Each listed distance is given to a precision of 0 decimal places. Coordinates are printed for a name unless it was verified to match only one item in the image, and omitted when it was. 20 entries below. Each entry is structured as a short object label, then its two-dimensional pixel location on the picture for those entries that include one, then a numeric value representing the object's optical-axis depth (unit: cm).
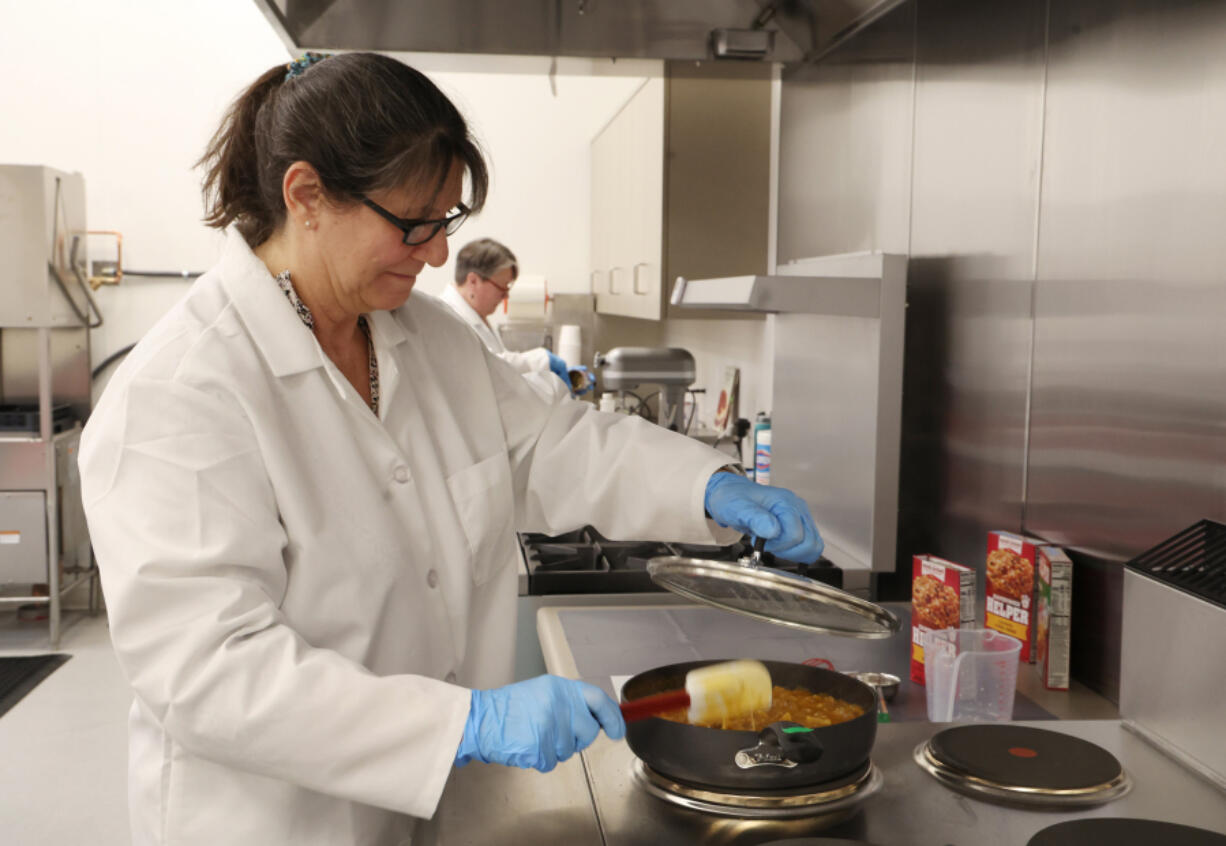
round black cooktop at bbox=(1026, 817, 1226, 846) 86
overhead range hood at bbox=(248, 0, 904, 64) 181
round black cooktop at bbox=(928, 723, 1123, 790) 100
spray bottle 266
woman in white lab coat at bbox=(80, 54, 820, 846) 93
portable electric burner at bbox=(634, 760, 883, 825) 95
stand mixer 332
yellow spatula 104
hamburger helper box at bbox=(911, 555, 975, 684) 146
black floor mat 362
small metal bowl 143
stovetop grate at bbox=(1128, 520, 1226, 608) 104
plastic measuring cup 131
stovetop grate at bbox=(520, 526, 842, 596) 197
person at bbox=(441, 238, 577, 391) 397
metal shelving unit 420
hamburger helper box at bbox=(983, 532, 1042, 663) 146
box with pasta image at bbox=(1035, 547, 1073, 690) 140
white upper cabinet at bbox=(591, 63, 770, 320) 318
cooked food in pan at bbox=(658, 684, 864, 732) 108
